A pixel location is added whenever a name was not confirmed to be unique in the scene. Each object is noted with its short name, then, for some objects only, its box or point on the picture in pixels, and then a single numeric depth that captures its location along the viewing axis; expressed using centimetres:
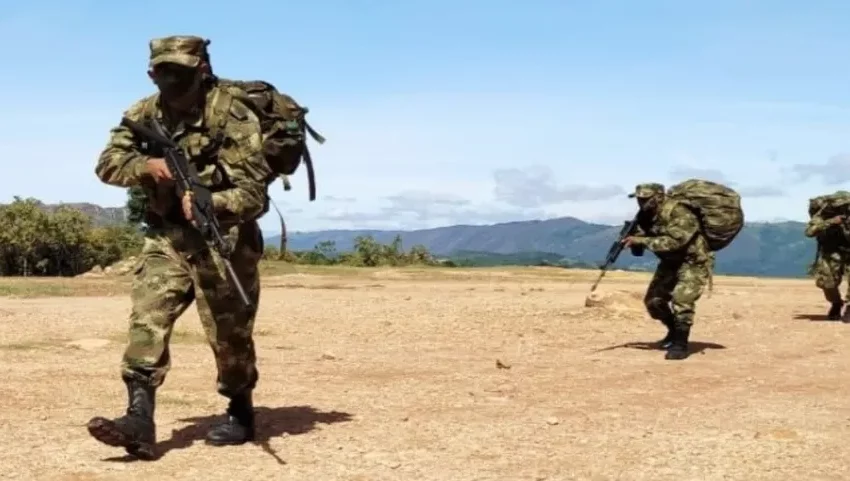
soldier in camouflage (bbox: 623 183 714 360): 1241
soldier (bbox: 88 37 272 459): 609
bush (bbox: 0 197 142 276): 4278
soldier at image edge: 1684
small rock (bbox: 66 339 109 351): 1238
